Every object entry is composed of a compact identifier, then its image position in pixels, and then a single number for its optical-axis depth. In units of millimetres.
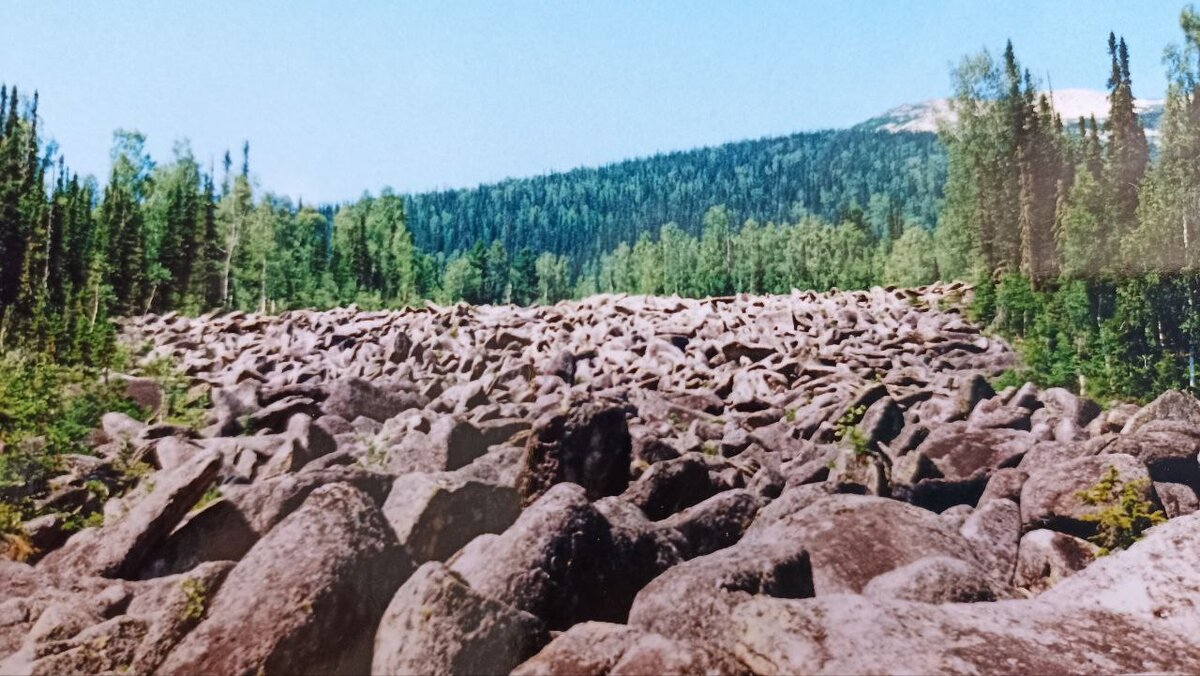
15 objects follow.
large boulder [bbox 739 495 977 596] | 6078
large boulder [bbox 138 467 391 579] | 7422
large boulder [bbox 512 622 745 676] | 4547
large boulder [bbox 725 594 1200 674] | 4137
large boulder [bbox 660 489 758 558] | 7012
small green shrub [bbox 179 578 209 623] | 6012
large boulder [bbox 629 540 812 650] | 5281
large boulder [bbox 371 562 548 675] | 5043
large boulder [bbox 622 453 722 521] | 7648
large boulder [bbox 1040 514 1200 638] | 4812
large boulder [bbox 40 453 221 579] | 7312
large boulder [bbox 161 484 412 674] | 5391
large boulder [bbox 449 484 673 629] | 5703
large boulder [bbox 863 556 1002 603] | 5293
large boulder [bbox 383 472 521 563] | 6848
